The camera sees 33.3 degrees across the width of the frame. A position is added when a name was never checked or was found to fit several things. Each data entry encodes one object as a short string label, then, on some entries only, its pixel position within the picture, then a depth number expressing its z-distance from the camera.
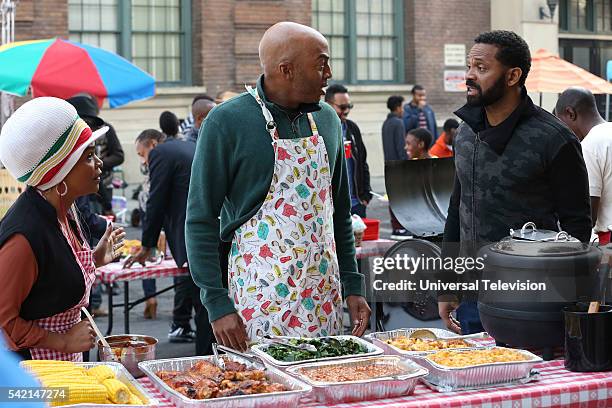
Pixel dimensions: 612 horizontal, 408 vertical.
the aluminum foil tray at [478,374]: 3.14
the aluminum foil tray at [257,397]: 2.86
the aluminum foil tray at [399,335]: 3.42
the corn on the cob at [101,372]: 2.97
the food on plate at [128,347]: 3.47
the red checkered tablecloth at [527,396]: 3.02
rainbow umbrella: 9.52
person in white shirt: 5.87
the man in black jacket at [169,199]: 7.35
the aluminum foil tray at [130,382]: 2.96
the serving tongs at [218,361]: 3.29
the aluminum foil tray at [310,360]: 3.24
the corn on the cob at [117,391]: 2.87
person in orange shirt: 12.26
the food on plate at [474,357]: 3.23
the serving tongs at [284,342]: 3.41
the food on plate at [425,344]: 3.54
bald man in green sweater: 3.73
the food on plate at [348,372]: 3.11
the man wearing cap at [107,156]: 8.95
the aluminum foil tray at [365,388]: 3.00
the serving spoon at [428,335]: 3.71
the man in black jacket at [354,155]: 9.55
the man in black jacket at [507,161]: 3.94
